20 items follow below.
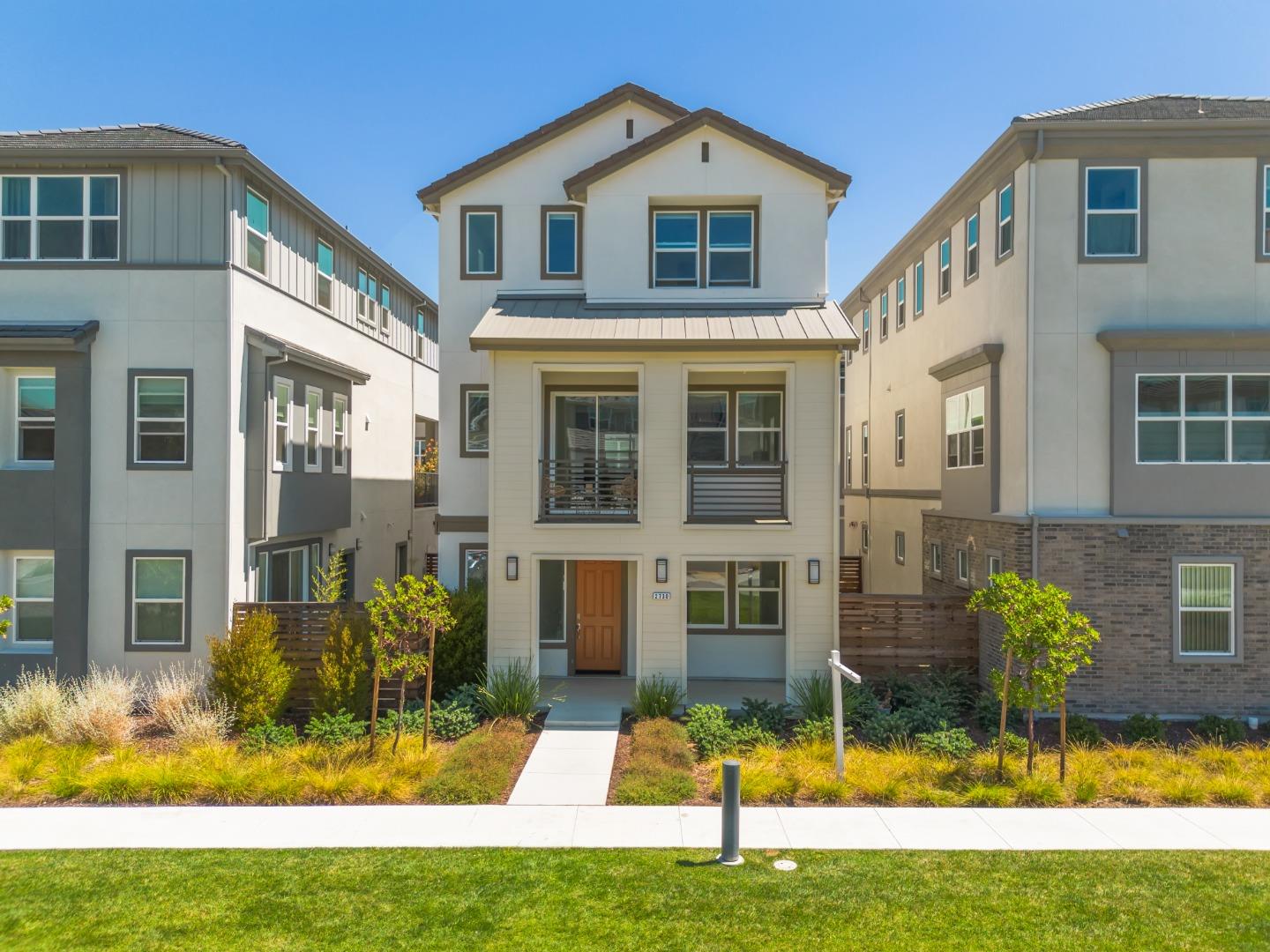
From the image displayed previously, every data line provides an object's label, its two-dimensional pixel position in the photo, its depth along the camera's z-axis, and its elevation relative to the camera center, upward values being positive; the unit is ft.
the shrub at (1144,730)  39.19 -11.91
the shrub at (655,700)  42.65 -11.40
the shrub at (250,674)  40.29 -9.60
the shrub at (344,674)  40.73 -9.69
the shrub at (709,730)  37.65 -11.78
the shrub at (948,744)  36.83 -11.90
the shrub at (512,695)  42.63 -11.20
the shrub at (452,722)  39.99 -11.94
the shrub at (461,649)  46.21 -9.49
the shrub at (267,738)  37.30 -12.05
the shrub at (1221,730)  39.70 -12.04
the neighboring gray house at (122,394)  44.57 +5.12
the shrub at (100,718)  38.14 -11.31
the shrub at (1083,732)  38.65 -11.82
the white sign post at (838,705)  33.68 -9.15
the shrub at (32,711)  38.93 -11.14
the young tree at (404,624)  36.96 -6.52
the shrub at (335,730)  37.99 -11.75
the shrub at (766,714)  40.42 -11.74
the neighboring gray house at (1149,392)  42.52 +5.28
